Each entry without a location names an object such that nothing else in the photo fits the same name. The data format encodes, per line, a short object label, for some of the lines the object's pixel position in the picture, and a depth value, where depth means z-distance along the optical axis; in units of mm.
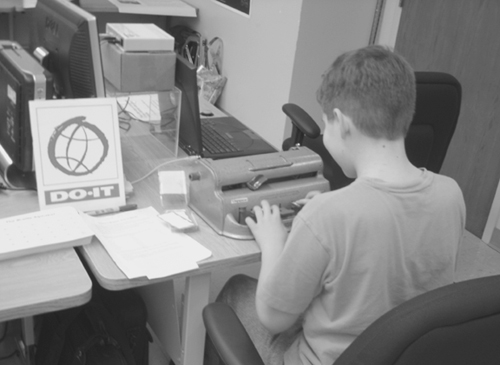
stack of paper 1267
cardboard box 1701
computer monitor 1514
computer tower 1434
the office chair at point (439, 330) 693
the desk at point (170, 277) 1276
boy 1077
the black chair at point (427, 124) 2074
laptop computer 1714
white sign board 1427
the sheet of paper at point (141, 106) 1863
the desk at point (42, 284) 1135
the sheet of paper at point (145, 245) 1274
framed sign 3613
